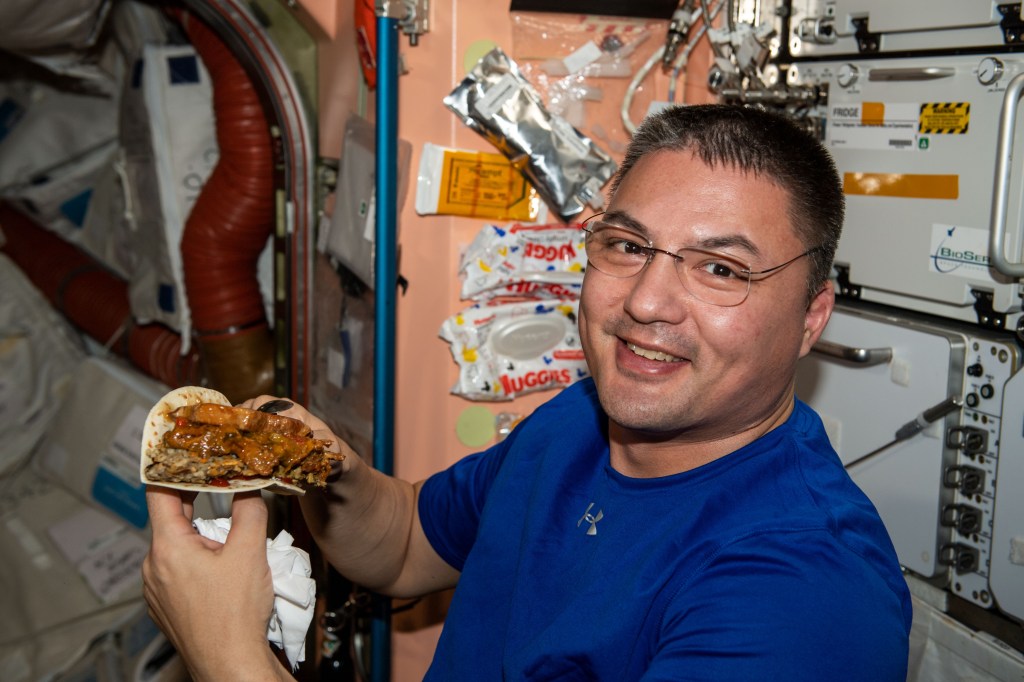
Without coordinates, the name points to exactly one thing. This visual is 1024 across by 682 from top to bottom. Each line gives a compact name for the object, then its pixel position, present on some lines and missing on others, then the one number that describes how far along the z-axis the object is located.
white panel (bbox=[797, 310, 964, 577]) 2.16
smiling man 1.16
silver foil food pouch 2.44
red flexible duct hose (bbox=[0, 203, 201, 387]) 3.75
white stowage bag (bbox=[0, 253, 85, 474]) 4.16
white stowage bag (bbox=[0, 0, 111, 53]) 2.94
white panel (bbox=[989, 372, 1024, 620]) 1.97
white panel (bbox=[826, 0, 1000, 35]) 1.98
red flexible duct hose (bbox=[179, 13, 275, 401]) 2.97
